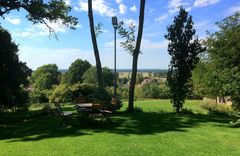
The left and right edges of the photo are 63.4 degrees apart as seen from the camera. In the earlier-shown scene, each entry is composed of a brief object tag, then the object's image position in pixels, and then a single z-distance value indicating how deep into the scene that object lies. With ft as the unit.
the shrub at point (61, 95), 54.16
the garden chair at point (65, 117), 23.13
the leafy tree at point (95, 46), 34.98
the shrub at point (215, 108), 35.49
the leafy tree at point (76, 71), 122.03
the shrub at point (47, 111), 33.50
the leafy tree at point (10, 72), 37.67
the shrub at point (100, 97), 31.93
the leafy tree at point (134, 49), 32.24
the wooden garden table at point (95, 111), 23.29
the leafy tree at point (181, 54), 30.20
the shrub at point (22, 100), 41.68
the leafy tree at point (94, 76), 106.21
